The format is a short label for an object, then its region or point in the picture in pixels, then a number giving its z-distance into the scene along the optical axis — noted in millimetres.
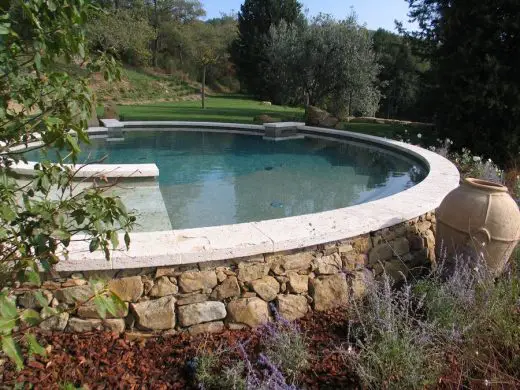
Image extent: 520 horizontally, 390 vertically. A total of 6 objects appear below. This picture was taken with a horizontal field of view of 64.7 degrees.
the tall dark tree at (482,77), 9230
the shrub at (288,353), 2293
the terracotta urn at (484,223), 3061
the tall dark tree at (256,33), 28656
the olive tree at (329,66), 17062
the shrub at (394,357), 2104
